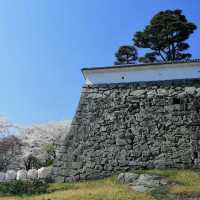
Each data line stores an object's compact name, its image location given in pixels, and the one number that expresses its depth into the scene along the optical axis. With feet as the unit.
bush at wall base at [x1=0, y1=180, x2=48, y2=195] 48.11
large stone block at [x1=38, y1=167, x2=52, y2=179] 59.34
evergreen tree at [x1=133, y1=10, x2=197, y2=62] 85.76
